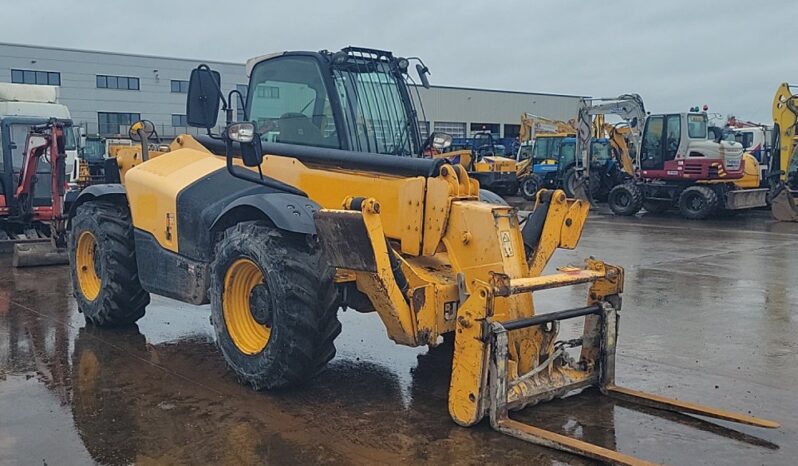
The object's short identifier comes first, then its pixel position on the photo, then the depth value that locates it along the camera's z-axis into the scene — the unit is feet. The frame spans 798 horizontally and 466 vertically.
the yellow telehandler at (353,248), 15.76
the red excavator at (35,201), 37.47
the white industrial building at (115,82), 153.07
